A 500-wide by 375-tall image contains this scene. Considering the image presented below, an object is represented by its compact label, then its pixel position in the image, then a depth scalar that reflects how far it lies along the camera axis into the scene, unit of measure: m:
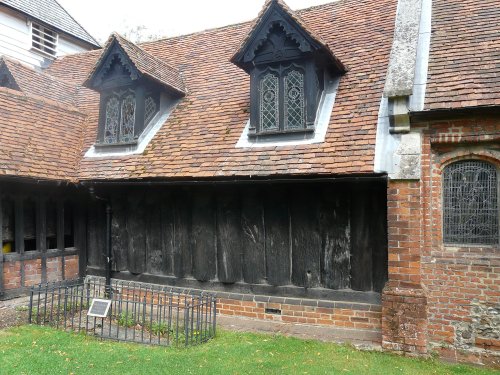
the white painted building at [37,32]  14.35
